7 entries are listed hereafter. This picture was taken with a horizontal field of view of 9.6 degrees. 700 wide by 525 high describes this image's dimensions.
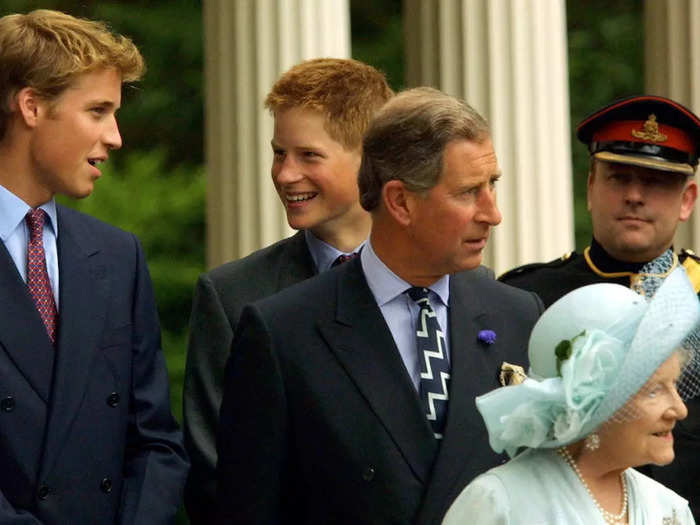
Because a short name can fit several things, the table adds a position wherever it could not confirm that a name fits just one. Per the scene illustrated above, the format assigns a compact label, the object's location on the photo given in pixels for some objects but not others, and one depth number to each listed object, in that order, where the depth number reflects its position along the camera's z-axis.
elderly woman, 11.38
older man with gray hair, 12.75
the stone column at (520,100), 22.09
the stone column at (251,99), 21.17
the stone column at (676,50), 24.22
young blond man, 13.11
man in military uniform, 15.14
